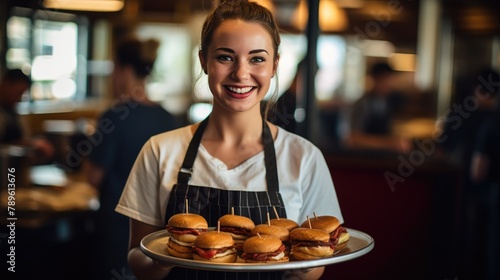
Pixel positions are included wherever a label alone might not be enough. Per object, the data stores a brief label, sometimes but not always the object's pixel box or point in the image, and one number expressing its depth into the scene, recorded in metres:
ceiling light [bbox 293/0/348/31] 6.07
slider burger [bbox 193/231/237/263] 1.47
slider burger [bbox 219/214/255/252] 1.58
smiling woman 1.60
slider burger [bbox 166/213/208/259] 1.52
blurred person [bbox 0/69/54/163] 3.92
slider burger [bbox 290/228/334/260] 1.51
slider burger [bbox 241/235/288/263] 1.46
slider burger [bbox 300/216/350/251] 1.58
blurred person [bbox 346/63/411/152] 6.09
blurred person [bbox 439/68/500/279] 4.48
